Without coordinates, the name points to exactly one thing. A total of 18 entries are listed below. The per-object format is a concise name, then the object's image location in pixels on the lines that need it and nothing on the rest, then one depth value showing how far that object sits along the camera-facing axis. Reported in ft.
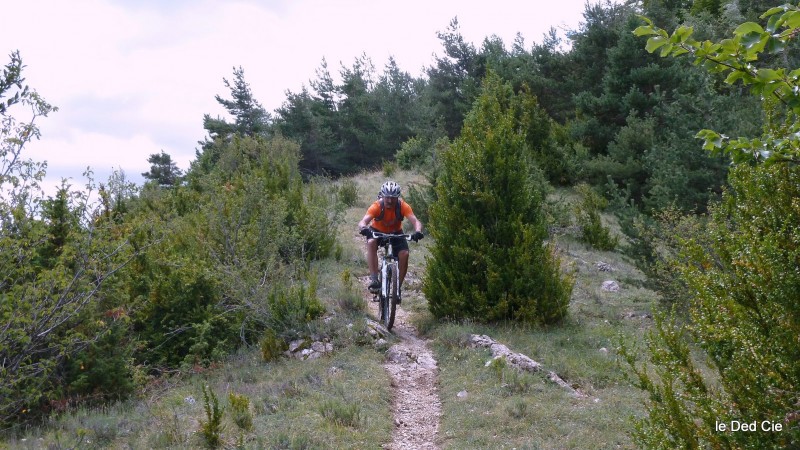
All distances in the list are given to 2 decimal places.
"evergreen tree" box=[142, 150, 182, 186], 135.23
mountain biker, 27.76
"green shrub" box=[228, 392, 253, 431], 17.85
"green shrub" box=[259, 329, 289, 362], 25.52
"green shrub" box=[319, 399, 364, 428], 18.13
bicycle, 27.07
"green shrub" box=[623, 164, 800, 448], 7.87
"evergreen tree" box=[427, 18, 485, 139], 99.40
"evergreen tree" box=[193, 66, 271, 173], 126.00
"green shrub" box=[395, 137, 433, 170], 86.38
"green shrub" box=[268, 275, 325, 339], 26.66
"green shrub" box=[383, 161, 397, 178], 84.83
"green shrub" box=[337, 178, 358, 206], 63.34
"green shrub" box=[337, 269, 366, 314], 29.12
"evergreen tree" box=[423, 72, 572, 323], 27.14
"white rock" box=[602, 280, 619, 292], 36.18
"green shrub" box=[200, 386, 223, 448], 16.42
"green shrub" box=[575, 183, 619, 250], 48.37
